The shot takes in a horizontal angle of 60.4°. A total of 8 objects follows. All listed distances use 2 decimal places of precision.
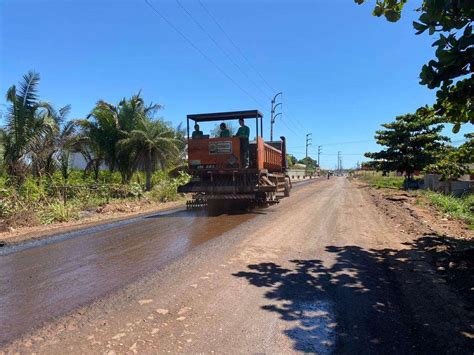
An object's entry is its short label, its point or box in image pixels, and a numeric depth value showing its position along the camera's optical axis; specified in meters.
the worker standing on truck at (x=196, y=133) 15.40
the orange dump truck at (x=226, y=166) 14.78
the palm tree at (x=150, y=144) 23.21
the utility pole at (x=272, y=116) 47.81
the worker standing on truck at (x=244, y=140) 14.77
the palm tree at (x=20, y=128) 15.79
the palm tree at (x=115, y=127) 23.81
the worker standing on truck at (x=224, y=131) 15.37
